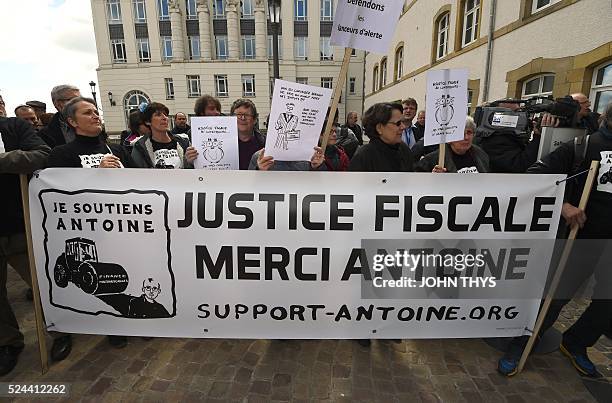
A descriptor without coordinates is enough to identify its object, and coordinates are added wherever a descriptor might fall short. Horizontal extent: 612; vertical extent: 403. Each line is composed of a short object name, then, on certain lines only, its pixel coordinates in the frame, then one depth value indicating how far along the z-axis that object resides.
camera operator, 3.06
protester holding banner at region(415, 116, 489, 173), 2.74
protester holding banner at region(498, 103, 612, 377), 2.20
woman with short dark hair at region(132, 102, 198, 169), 3.02
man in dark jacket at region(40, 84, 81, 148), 3.28
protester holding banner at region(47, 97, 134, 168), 2.36
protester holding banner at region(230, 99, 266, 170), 3.23
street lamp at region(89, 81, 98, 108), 19.16
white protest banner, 2.17
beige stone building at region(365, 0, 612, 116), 6.60
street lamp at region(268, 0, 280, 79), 7.90
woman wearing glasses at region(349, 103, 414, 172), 2.66
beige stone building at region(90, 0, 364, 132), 28.44
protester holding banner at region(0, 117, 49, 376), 2.36
